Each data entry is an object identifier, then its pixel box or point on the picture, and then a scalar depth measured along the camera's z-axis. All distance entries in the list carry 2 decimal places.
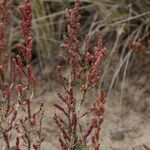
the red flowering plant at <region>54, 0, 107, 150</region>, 2.04
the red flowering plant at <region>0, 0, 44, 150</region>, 2.07
